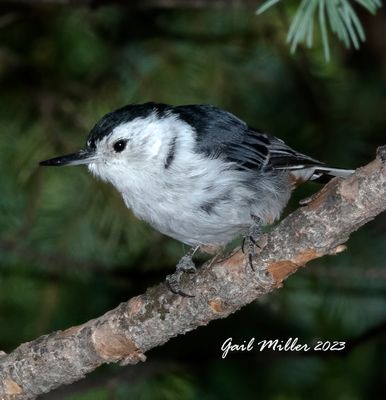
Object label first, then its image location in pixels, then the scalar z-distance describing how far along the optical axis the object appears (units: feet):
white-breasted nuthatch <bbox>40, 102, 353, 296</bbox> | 12.07
